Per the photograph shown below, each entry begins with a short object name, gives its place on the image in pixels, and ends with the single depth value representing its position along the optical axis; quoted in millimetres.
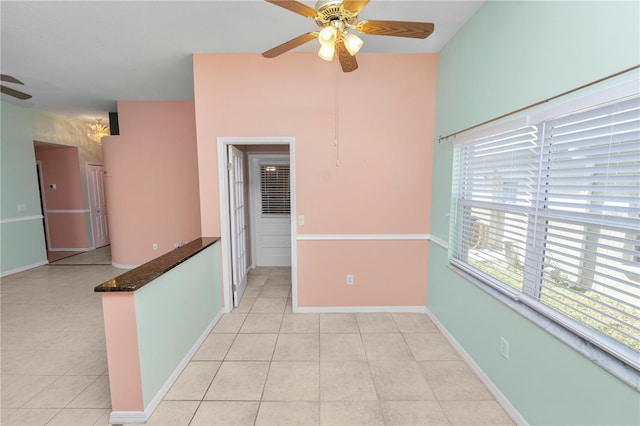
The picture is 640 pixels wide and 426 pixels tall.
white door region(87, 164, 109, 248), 5660
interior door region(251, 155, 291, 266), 4406
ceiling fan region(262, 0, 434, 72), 1329
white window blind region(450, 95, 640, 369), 1054
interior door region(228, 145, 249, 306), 2928
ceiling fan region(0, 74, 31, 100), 2286
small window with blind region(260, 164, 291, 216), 4414
